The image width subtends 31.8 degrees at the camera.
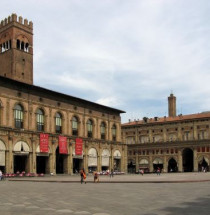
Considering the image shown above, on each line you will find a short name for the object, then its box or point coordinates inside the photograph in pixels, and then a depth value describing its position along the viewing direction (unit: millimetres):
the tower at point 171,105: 94375
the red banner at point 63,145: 54956
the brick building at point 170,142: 82312
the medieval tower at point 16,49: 61156
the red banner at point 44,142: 51594
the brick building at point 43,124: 48406
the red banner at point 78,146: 58381
